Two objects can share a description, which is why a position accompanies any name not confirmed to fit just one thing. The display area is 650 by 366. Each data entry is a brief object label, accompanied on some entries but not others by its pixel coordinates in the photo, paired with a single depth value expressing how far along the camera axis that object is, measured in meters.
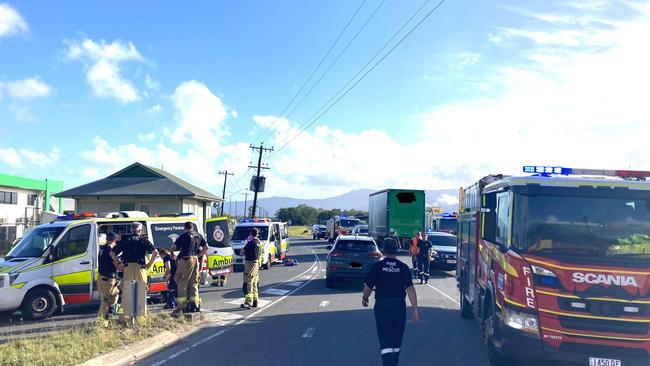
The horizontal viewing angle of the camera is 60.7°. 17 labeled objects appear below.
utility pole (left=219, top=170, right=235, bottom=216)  75.81
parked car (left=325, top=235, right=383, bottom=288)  16.98
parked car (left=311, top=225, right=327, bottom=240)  67.12
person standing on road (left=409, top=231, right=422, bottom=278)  19.77
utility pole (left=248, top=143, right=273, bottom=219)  55.34
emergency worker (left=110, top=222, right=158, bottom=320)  10.56
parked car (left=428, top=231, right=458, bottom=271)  23.55
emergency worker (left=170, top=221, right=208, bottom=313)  11.31
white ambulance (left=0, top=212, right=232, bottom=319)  11.35
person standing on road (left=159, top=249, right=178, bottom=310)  12.52
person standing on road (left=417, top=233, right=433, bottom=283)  19.41
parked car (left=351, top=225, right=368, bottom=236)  41.84
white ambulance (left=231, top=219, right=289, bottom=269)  24.85
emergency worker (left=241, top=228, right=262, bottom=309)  13.23
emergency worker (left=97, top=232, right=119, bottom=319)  10.75
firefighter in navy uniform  6.74
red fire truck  6.55
